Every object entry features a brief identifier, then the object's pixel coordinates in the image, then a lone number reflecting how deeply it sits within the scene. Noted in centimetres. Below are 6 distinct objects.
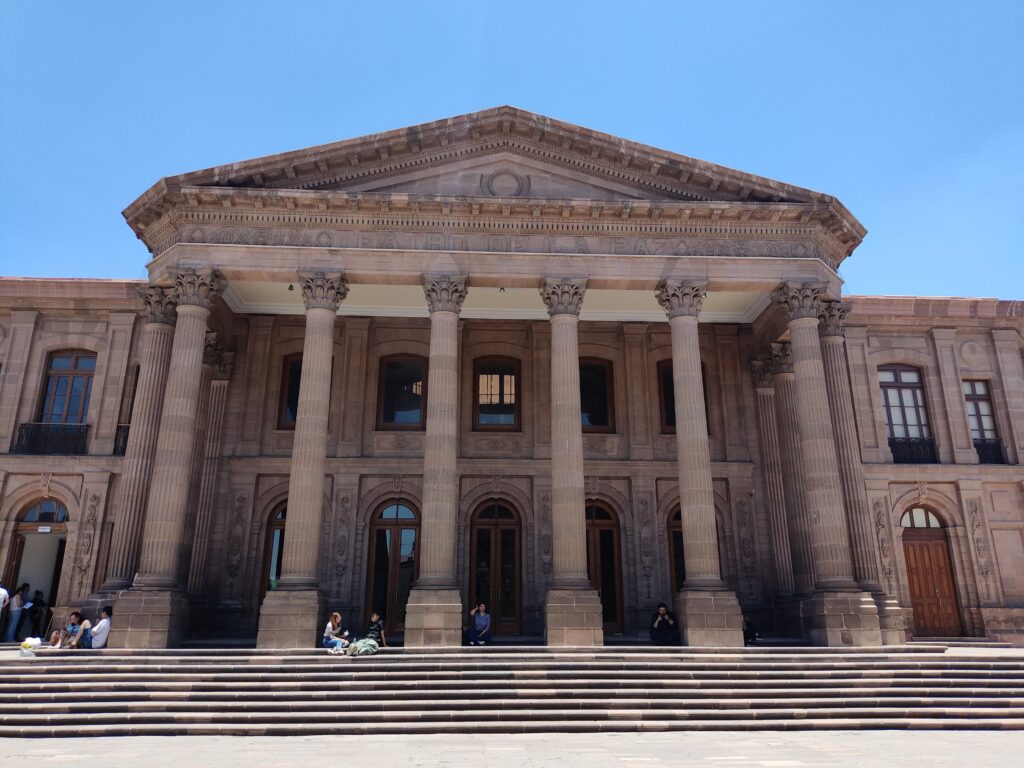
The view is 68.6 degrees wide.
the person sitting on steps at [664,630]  1642
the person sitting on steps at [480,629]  1602
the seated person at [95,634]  1519
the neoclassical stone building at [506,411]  1669
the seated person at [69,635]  1523
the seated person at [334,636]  1468
